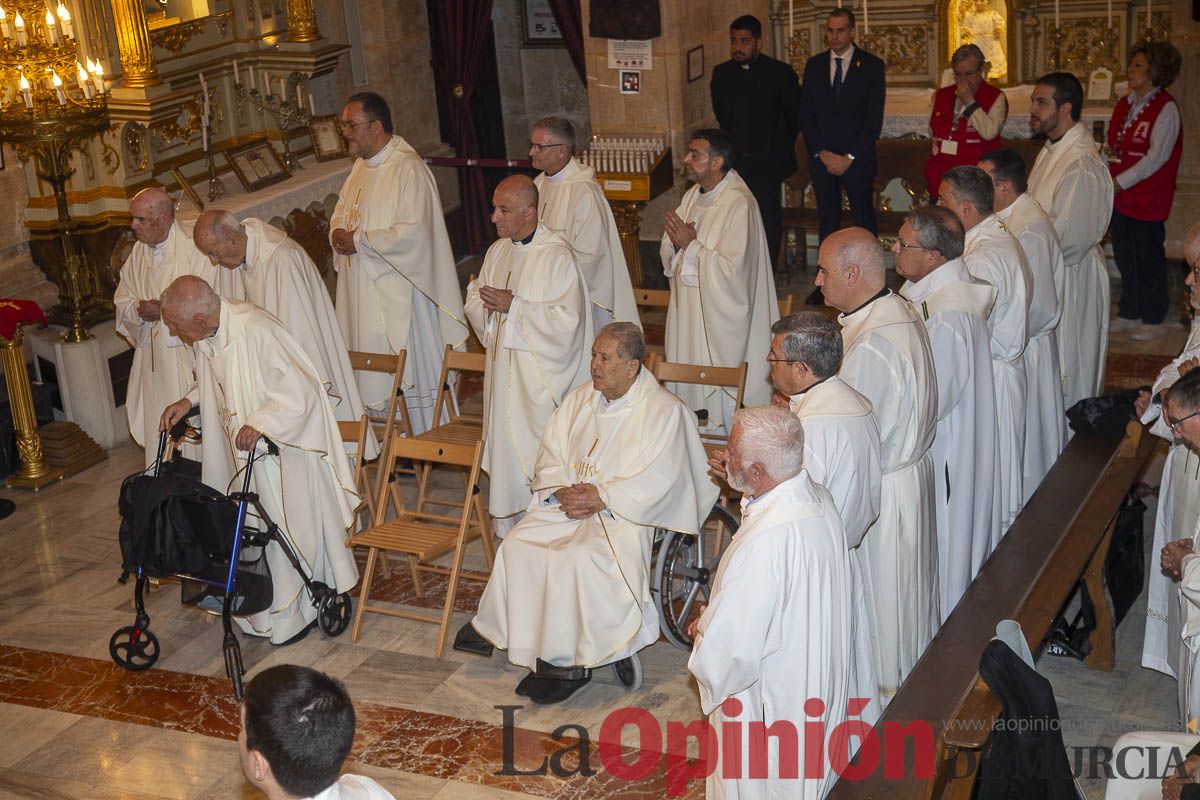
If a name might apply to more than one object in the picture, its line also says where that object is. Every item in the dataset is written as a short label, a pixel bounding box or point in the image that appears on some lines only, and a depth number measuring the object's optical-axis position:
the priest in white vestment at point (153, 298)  7.57
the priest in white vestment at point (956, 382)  5.82
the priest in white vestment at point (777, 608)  4.13
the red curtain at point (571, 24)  11.84
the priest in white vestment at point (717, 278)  7.70
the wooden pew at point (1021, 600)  4.25
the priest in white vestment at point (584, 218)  8.10
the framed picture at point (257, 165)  10.14
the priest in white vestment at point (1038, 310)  6.90
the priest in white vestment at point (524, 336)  6.94
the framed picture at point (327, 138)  10.91
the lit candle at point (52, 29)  8.52
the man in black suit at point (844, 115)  9.99
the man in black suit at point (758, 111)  10.21
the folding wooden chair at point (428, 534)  6.23
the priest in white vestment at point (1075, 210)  7.79
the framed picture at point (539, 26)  12.98
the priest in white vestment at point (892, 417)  5.20
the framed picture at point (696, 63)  11.16
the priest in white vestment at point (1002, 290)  6.36
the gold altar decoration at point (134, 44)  9.29
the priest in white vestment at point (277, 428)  6.21
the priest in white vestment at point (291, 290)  7.39
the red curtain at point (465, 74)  12.38
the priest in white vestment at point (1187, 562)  4.43
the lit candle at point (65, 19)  8.40
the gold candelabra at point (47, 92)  8.41
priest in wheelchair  5.71
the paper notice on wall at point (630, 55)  10.98
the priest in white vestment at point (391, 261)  8.33
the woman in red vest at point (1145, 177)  9.23
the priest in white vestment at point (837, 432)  4.68
